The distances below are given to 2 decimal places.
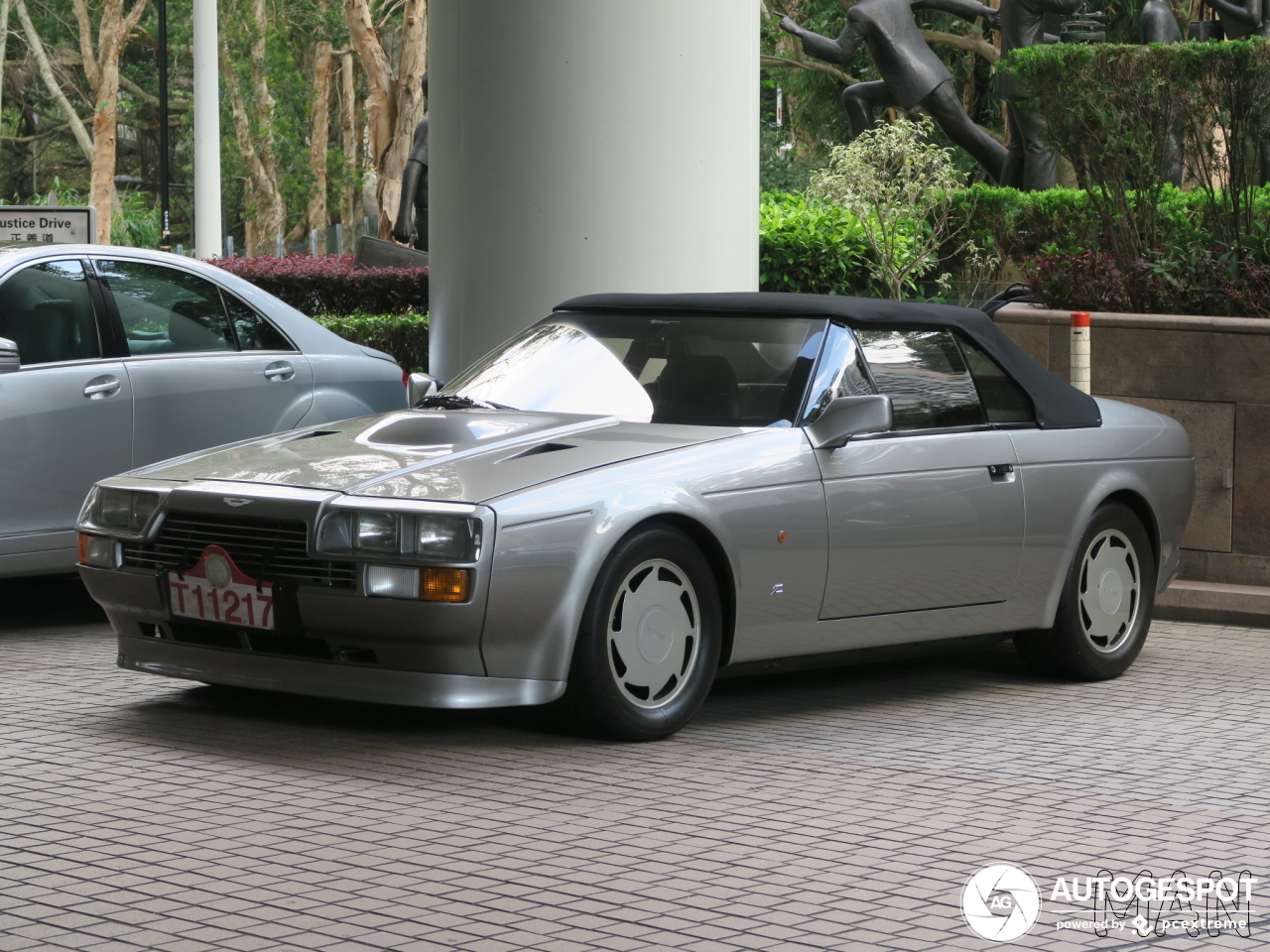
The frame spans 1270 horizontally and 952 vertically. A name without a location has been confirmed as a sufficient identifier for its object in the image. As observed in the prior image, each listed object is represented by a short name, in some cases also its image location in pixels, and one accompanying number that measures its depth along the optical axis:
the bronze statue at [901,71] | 27.11
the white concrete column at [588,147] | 10.43
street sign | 13.28
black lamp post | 35.72
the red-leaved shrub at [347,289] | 20.91
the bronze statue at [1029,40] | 25.34
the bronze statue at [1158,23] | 27.38
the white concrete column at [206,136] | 28.42
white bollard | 9.92
